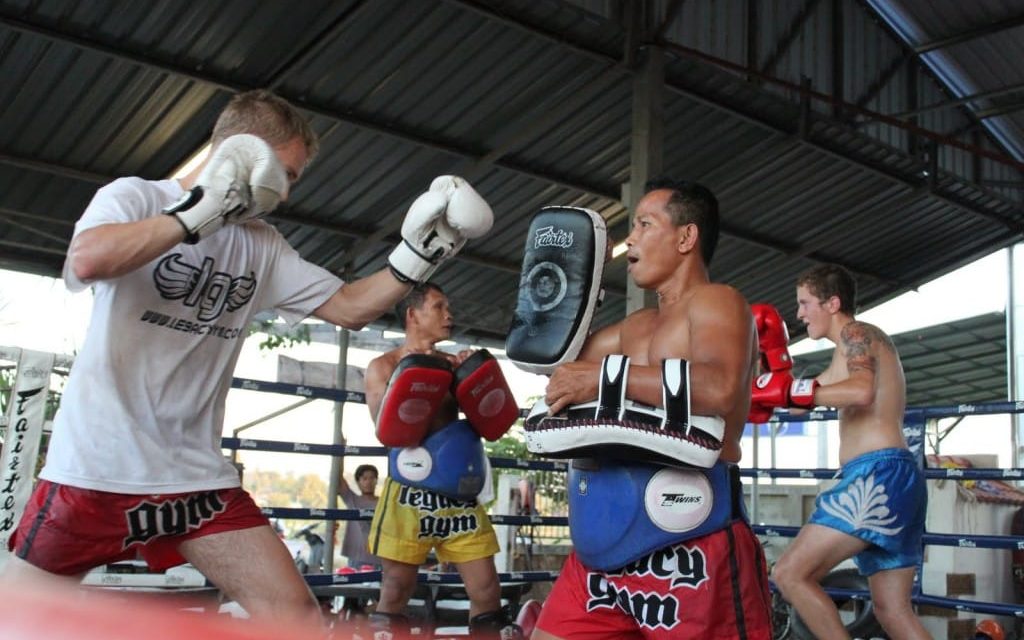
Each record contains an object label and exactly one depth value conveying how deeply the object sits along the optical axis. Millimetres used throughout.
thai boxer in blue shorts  3449
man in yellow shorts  4008
